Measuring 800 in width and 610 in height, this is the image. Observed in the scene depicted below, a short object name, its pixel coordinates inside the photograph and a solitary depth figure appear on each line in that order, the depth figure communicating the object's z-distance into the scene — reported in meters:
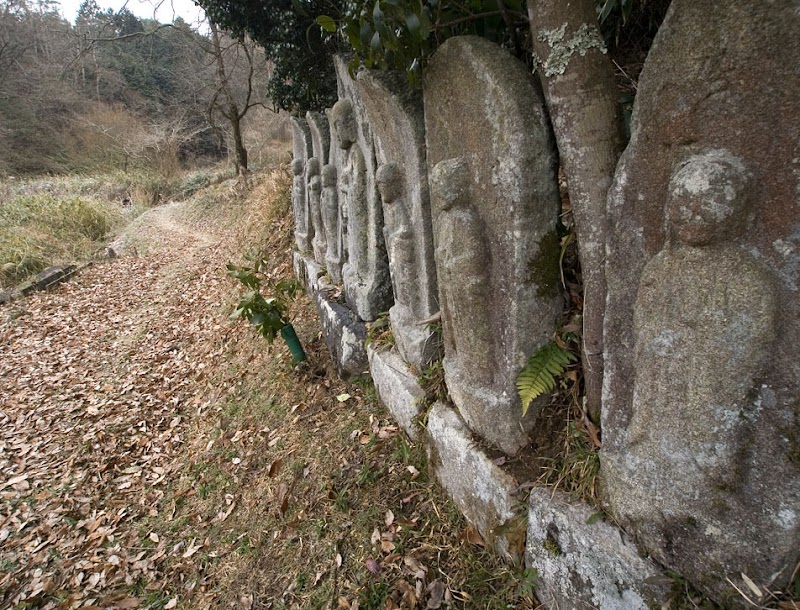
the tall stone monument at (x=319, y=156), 4.39
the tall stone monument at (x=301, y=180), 5.09
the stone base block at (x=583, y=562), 1.33
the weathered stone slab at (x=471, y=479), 1.76
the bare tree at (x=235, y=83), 10.62
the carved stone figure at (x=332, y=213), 4.16
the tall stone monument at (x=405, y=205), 2.13
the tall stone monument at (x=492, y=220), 1.49
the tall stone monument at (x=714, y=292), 0.93
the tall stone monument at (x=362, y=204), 3.06
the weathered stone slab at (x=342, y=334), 3.24
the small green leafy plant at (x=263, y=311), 3.51
